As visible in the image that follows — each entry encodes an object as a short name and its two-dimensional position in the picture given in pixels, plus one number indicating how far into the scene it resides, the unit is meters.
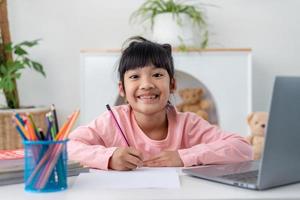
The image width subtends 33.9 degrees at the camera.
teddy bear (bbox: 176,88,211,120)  3.15
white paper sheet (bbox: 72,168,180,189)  0.85
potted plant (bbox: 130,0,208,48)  3.04
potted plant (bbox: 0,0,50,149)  2.77
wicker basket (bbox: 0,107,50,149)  2.75
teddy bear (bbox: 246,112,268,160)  2.85
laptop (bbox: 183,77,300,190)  0.72
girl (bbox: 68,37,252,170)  1.34
